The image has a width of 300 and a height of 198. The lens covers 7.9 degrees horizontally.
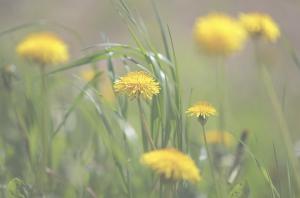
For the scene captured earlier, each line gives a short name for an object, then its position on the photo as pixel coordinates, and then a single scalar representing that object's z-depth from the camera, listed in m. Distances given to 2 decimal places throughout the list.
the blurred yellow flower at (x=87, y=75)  1.69
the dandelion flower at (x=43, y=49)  1.52
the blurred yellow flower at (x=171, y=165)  1.32
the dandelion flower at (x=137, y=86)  1.38
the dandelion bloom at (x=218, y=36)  1.55
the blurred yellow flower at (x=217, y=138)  1.51
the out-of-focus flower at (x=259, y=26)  1.48
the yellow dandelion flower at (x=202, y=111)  1.38
